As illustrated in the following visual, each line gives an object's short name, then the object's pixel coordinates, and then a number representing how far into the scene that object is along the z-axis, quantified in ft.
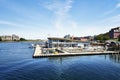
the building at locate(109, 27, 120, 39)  245.92
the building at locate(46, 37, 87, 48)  126.20
